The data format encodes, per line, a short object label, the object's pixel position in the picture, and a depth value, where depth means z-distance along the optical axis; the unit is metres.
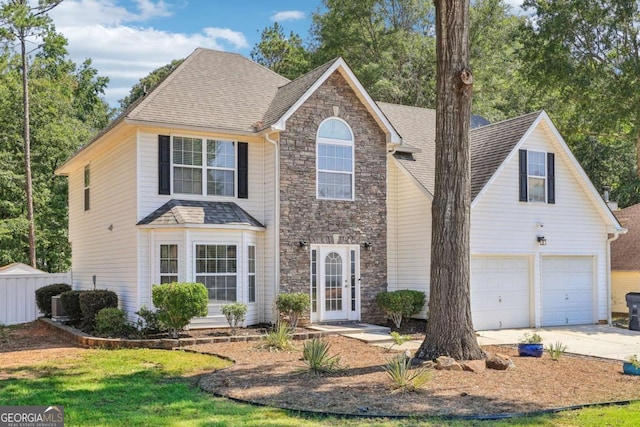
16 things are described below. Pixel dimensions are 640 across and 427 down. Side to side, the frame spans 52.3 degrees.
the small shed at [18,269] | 21.05
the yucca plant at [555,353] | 12.28
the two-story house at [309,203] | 15.94
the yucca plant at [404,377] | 9.17
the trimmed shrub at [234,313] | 15.37
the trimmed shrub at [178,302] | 14.09
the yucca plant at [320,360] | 10.62
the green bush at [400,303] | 16.91
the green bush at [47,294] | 20.09
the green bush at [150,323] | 14.95
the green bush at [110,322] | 14.81
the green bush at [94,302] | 16.17
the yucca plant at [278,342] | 13.25
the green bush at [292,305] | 15.76
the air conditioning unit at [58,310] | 18.14
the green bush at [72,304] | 17.55
